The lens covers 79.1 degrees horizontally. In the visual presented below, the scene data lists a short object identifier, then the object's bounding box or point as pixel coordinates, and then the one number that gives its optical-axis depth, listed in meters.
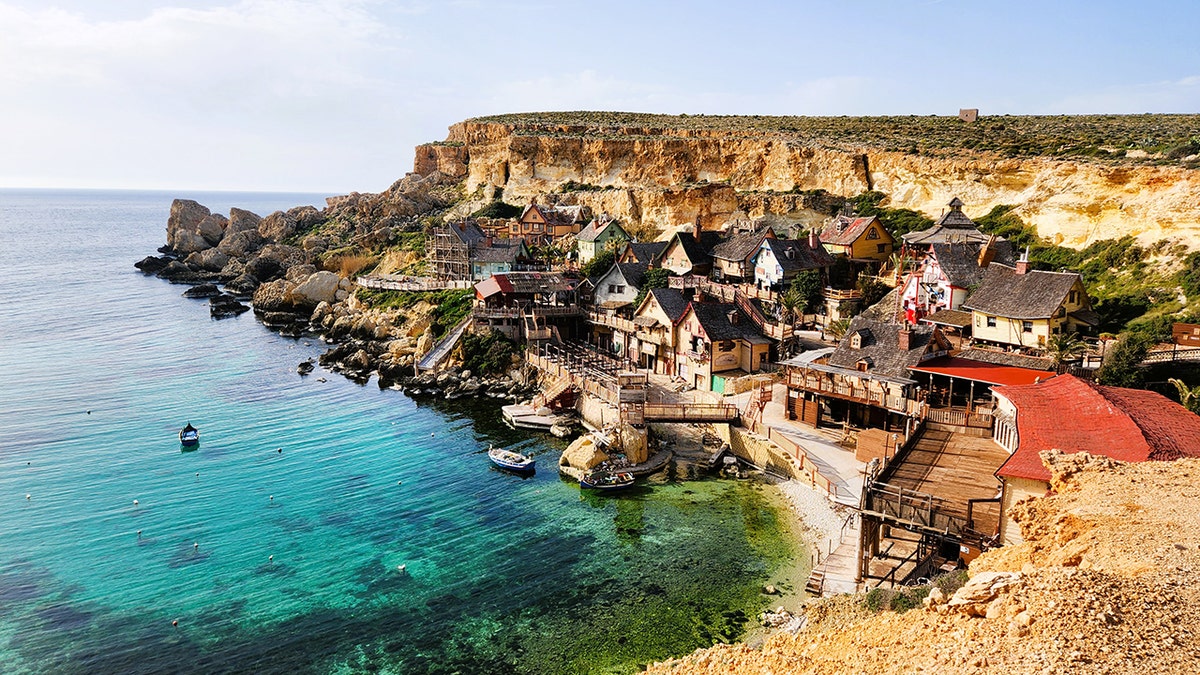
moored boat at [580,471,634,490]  37.19
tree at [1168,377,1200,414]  31.87
